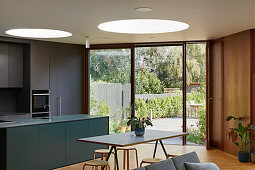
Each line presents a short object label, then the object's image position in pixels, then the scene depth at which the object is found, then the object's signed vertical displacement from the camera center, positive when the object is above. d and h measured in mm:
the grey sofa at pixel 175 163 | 3531 -721
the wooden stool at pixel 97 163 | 4937 -959
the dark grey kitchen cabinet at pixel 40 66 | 8484 +610
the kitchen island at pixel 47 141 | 5727 -831
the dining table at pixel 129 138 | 4898 -662
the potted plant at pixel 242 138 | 7051 -910
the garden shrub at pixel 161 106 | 9180 -367
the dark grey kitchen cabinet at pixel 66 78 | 9047 +355
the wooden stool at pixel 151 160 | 5180 -969
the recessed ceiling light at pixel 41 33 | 7965 +1286
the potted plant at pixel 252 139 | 6941 -912
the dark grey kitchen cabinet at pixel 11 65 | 8031 +588
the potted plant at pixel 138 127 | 5492 -524
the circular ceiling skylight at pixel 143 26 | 7082 +1291
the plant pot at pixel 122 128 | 9539 -939
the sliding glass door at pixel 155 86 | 8984 +145
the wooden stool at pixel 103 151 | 5650 -919
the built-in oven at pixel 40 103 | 8492 -262
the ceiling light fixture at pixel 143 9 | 5062 +1144
